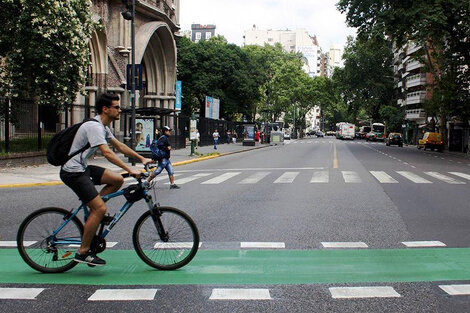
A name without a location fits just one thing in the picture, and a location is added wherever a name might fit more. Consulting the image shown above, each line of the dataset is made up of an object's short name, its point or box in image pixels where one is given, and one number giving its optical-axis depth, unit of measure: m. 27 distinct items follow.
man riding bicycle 5.30
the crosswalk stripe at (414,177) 16.09
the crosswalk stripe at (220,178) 15.72
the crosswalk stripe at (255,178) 15.72
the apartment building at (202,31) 181.12
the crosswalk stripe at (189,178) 15.89
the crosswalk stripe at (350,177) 15.83
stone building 34.28
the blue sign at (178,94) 48.19
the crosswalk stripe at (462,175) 18.06
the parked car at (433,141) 49.07
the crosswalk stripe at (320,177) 15.83
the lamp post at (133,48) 20.89
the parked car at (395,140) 65.06
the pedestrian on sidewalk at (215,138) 40.50
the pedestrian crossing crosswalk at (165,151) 14.35
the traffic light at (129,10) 20.83
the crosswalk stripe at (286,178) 15.82
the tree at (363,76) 87.69
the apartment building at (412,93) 75.62
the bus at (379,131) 90.31
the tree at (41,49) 20.84
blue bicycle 5.53
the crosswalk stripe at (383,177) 15.93
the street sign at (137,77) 22.52
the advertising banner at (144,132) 27.16
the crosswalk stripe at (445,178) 16.02
